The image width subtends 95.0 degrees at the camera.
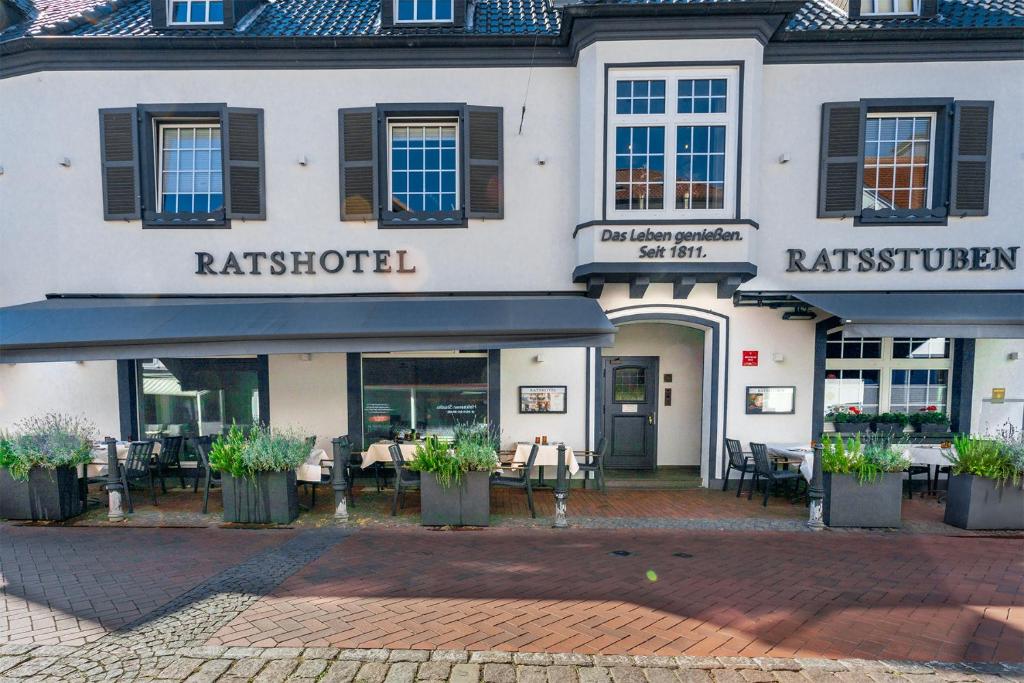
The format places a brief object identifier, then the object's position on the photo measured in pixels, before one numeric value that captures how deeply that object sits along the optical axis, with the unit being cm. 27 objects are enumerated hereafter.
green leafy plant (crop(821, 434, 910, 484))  604
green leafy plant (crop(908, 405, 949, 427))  805
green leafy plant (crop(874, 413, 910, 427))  808
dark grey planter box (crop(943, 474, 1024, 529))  592
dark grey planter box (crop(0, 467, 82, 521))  615
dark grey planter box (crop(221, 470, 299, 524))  615
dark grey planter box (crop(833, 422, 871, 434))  809
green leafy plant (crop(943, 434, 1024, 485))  593
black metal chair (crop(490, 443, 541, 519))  652
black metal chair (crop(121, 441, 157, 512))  693
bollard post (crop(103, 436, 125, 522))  625
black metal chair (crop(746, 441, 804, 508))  700
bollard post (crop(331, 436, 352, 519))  633
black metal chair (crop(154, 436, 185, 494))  752
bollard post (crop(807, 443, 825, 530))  615
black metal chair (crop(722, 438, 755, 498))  750
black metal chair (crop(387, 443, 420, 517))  645
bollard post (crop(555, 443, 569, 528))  605
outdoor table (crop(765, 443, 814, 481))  673
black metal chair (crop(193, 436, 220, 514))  651
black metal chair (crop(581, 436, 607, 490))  762
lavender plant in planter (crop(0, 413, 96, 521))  611
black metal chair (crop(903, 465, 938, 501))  756
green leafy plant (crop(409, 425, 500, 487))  602
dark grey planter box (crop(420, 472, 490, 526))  602
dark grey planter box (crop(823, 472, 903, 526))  602
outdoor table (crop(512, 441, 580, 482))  732
